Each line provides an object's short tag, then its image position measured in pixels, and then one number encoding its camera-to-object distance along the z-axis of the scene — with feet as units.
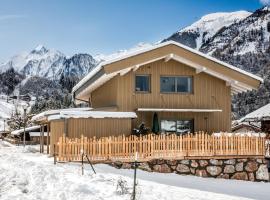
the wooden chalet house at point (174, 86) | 52.00
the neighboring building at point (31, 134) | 123.76
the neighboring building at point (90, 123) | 45.45
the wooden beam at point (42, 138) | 63.16
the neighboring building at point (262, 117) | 58.09
